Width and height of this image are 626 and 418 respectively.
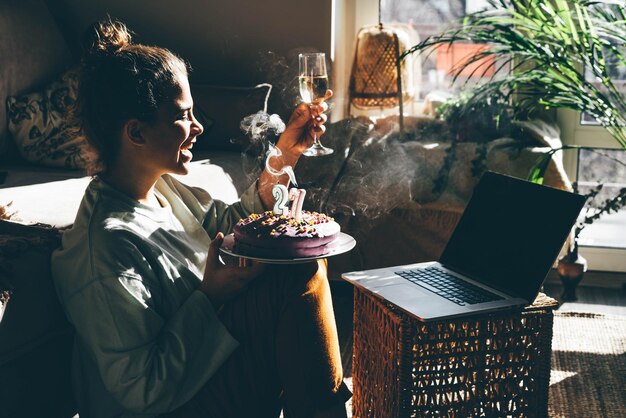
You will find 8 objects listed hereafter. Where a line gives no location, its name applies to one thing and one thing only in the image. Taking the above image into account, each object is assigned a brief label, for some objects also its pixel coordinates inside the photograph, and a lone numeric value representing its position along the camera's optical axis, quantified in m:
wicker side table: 1.56
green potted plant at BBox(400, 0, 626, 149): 2.35
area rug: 2.12
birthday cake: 1.52
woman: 1.39
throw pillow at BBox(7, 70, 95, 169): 2.78
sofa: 2.73
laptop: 1.57
